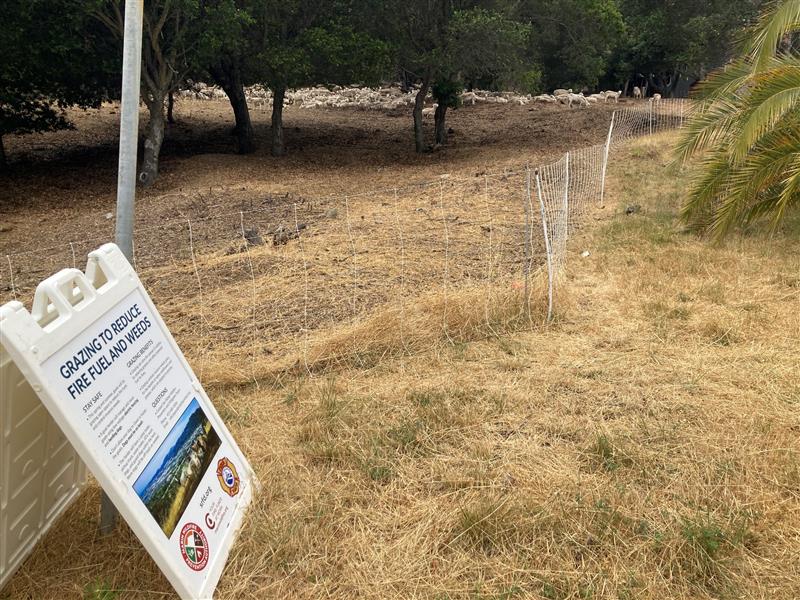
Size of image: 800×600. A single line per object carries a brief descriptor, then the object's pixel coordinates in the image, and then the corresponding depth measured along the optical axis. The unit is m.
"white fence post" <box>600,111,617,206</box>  11.12
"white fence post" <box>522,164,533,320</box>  5.52
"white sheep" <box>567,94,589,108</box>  26.33
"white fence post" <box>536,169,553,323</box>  5.55
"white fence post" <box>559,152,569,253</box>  7.14
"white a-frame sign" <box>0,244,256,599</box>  2.17
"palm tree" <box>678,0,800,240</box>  6.72
